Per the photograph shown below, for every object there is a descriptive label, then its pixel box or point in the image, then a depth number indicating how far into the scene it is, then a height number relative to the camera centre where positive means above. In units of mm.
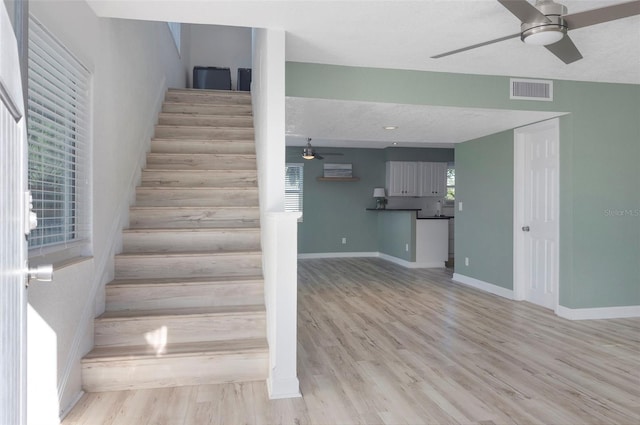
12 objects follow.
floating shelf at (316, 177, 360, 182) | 9234 +619
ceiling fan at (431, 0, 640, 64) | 2244 +1026
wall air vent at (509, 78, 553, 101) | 4172 +1144
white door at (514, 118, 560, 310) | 4676 -64
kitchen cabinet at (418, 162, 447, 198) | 9594 +642
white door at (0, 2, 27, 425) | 711 -47
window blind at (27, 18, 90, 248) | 2029 +366
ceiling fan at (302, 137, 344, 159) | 8330 +1061
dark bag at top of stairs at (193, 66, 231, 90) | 6781 +2029
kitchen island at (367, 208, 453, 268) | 7902 -591
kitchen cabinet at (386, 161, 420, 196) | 9477 +656
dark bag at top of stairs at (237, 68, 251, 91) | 7207 +2142
